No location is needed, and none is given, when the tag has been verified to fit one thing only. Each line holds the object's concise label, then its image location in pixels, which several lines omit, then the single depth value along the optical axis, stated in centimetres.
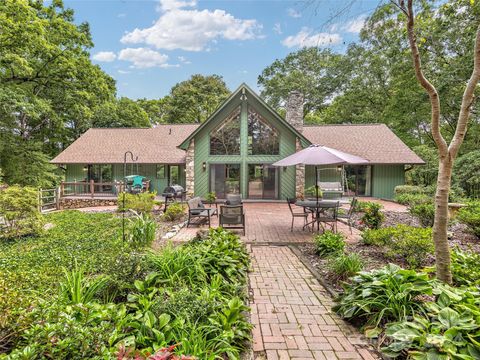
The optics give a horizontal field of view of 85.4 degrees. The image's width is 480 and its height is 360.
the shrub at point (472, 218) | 644
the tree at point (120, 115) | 2581
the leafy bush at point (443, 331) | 206
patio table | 709
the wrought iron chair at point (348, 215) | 745
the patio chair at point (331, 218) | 706
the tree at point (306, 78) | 2844
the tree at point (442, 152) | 296
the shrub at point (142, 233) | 568
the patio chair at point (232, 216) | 717
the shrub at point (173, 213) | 938
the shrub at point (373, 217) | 772
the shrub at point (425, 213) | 724
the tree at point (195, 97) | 3011
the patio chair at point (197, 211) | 843
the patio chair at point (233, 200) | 996
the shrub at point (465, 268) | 338
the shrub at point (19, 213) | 700
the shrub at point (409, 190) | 1427
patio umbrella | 649
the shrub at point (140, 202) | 970
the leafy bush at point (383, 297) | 278
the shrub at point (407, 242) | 455
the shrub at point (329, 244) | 534
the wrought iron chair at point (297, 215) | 764
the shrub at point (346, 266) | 403
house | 1490
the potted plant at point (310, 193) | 1399
